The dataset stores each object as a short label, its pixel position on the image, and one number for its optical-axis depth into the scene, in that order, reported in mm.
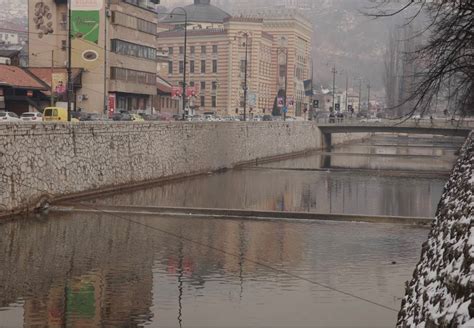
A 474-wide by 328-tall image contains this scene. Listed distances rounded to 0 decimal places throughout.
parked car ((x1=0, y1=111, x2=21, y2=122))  49438
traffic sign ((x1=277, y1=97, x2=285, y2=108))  95975
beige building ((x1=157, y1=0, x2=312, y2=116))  126875
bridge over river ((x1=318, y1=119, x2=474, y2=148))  86025
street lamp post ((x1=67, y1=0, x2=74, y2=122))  41719
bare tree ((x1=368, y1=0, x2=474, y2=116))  22312
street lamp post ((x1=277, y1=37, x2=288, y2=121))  138812
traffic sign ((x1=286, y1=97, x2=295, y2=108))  116544
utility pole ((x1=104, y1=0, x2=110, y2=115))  77269
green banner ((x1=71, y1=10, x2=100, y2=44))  82250
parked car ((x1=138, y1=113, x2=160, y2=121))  75412
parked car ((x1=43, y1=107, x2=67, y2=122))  51969
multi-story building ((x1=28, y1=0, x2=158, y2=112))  82375
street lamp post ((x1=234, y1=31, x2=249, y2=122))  119281
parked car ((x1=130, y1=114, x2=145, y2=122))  64850
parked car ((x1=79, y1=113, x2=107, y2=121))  61812
